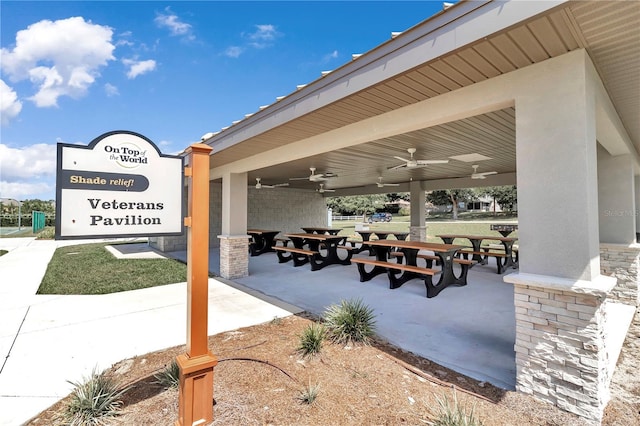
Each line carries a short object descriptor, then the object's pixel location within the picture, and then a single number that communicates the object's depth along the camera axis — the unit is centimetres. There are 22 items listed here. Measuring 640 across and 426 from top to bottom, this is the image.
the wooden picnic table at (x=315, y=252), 852
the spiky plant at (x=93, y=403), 224
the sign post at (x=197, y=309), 218
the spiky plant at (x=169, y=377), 273
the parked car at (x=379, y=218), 4014
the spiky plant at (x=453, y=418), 201
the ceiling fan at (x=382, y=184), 1224
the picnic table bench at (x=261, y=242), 1138
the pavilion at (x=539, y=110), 233
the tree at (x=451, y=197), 3789
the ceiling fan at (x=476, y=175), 864
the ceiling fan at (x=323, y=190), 1489
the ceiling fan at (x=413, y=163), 616
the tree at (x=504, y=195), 3525
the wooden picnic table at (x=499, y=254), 780
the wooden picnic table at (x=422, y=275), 607
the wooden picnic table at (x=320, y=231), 1266
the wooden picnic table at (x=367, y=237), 1025
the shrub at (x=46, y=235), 1869
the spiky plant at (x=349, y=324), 370
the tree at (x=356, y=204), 4294
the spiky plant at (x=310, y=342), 339
